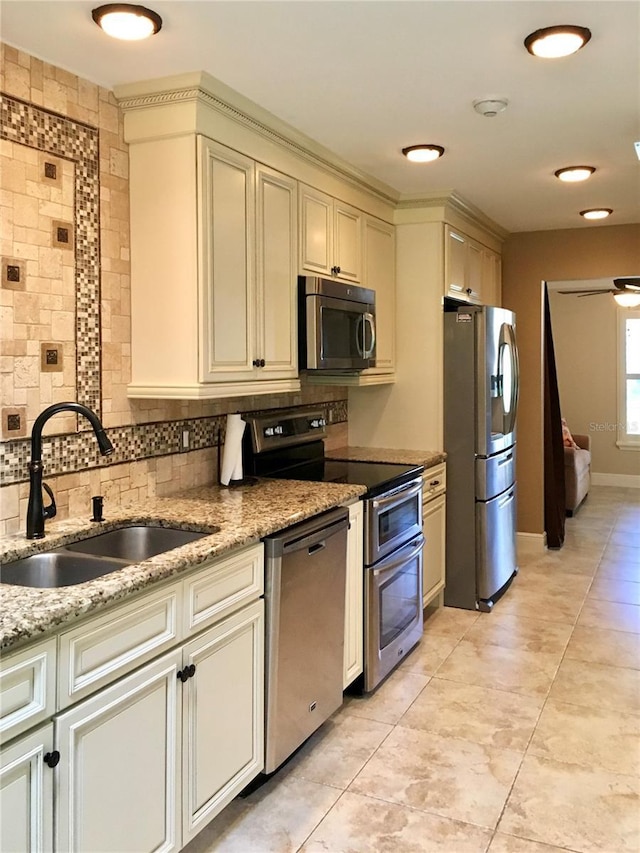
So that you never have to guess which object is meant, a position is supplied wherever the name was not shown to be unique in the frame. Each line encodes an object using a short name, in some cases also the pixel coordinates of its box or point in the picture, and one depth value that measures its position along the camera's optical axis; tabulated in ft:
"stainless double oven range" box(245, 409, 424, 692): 10.34
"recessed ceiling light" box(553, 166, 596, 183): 12.28
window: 28.04
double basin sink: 6.74
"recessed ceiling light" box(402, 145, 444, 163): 10.94
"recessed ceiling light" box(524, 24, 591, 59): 7.23
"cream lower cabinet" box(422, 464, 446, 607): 13.16
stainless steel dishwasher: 7.95
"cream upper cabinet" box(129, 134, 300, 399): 8.48
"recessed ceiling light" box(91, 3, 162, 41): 6.66
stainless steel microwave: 10.58
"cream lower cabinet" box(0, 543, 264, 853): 5.04
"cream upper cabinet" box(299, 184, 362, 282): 10.78
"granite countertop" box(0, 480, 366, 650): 5.15
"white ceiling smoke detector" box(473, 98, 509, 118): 9.09
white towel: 10.16
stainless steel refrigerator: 13.76
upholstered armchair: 22.71
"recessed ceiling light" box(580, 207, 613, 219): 15.44
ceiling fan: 18.38
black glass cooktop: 10.68
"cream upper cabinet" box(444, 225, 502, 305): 14.32
